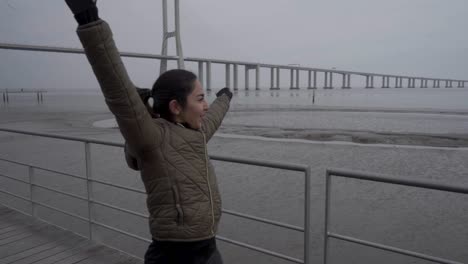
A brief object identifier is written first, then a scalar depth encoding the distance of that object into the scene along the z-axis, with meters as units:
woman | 1.29
